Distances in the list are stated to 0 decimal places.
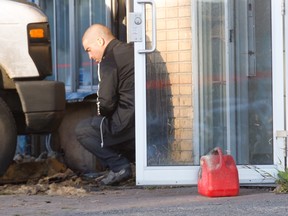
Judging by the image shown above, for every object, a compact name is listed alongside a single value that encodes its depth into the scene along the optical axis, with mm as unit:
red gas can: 15617
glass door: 16859
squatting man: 18328
